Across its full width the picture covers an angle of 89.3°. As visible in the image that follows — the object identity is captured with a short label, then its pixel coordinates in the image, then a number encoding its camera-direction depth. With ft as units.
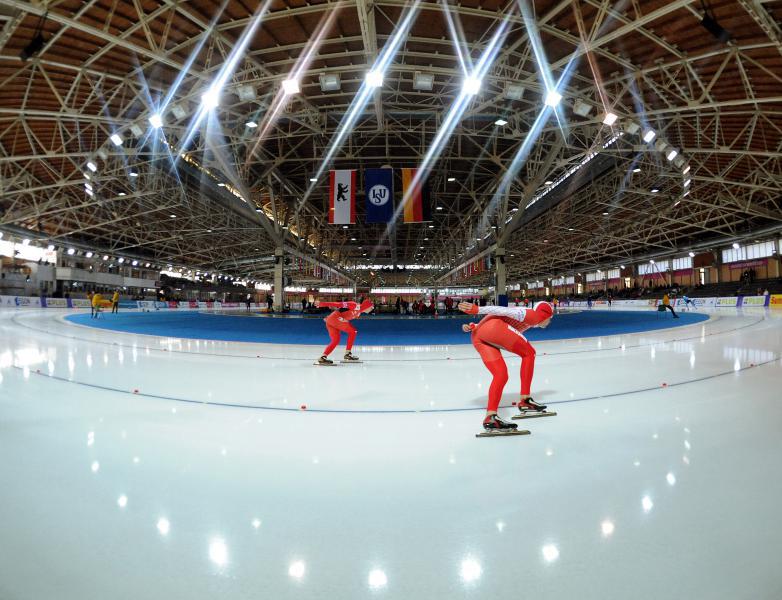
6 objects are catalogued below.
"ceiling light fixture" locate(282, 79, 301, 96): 42.47
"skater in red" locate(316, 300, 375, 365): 24.73
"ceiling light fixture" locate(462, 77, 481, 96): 43.04
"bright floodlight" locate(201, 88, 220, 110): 43.37
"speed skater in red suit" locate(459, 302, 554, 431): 12.51
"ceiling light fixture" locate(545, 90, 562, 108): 44.45
